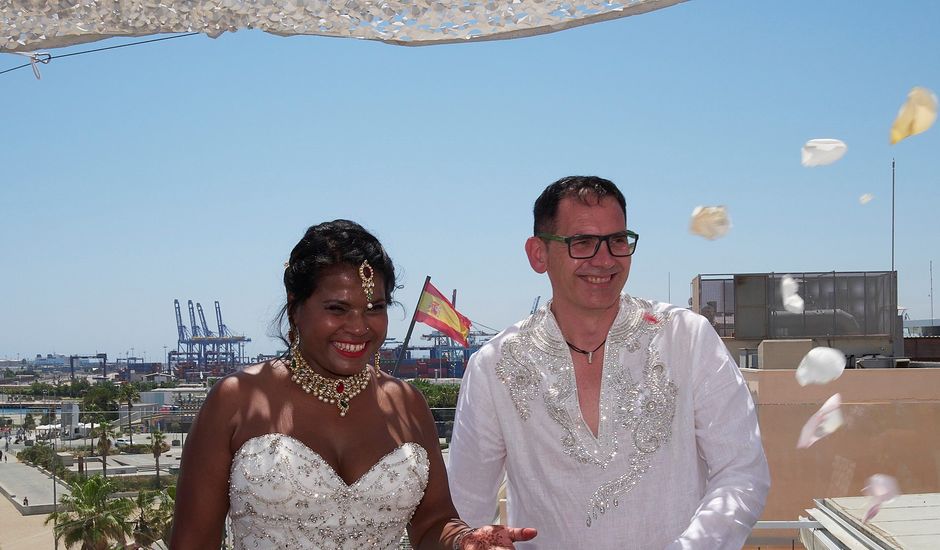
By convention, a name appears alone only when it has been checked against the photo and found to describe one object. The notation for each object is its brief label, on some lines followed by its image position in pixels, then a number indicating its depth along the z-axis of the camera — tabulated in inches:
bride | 86.5
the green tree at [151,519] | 979.9
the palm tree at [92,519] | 938.7
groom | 92.7
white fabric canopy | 72.4
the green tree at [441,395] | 1528.1
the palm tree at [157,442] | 1411.2
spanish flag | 869.8
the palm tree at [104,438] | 1481.3
